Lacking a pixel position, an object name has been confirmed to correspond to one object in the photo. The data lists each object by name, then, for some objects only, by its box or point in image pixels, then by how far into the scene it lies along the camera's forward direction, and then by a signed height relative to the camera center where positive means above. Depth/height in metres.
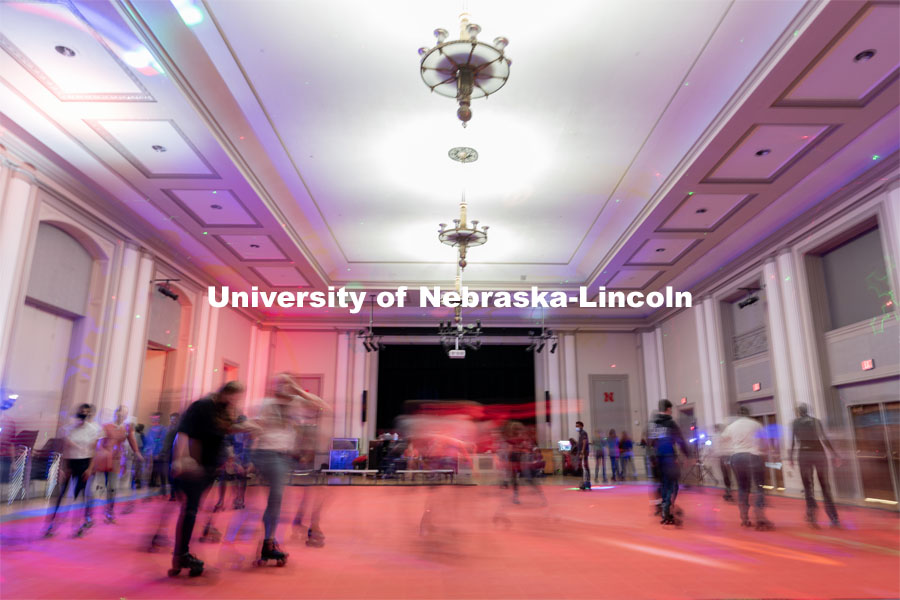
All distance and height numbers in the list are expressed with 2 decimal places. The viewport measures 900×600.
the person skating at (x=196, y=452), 3.33 -0.13
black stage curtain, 17.70 +1.74
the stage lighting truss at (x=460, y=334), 12.59 +2.30
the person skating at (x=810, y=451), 5.70 -0.16
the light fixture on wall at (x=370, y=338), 15.05 +2.47
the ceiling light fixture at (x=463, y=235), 8.11 +2.79
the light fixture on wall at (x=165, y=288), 10.33 +2.53
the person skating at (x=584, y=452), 10.53 -0.34
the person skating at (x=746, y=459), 5.47 -0.24
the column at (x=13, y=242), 6.75 +2.21
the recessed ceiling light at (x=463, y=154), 7.69 +3.72
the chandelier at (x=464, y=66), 4.58 +3.02
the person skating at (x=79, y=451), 4.98 -0.19
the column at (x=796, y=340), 9.18 +1.54
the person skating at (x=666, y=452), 5.71 -0.18
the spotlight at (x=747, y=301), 10.87 +2.52
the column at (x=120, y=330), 9.01 +1.60
